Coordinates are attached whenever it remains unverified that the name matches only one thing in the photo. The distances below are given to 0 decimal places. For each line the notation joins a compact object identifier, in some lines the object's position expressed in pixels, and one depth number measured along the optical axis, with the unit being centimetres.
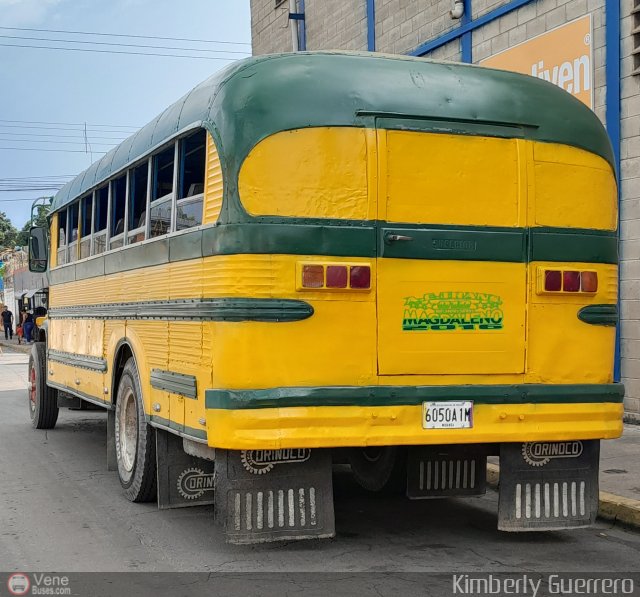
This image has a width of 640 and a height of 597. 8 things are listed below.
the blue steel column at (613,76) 1095
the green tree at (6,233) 9575
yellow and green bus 557
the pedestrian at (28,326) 4159
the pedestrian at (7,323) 4709
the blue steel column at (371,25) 1623
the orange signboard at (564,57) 1139
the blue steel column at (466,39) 1360
